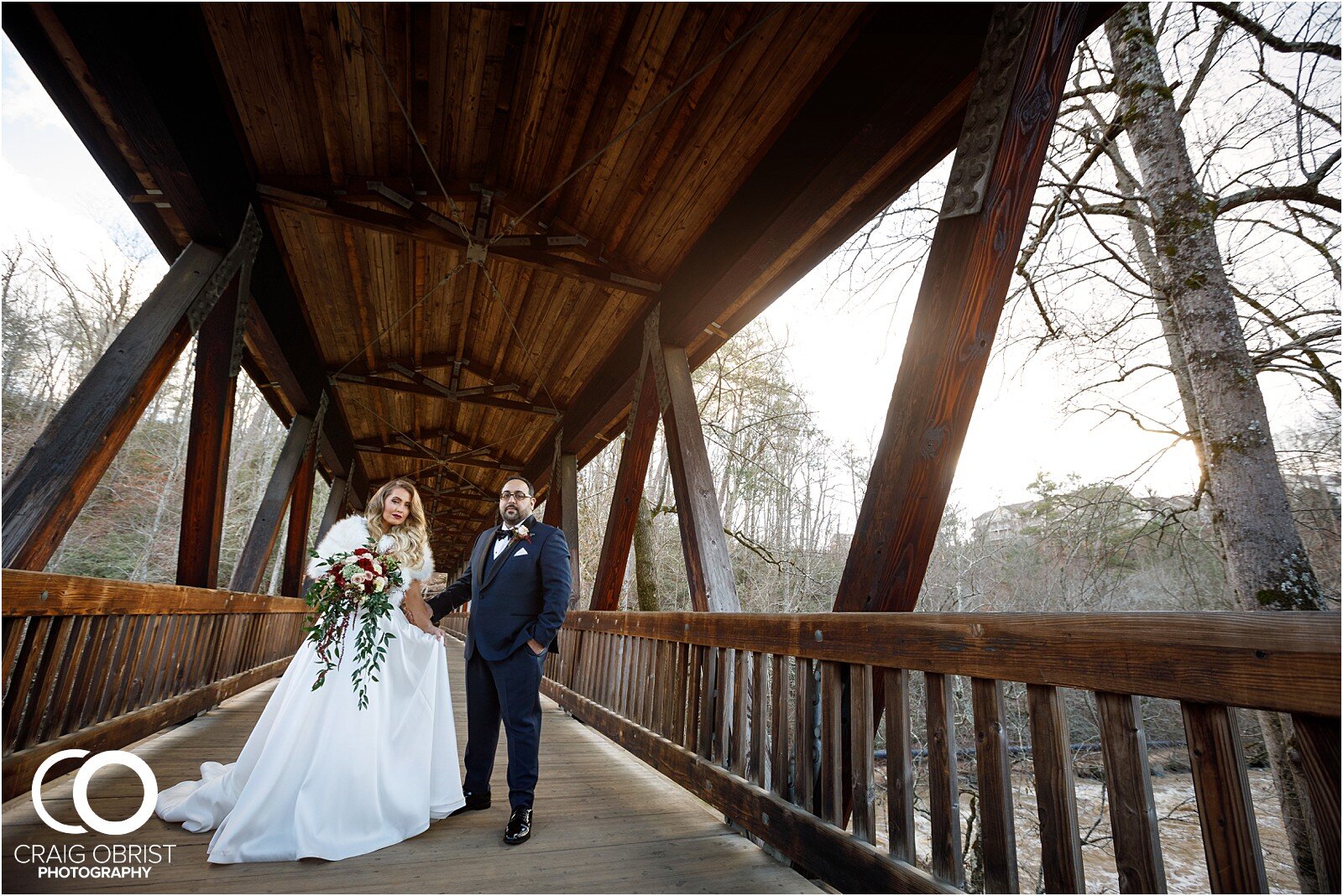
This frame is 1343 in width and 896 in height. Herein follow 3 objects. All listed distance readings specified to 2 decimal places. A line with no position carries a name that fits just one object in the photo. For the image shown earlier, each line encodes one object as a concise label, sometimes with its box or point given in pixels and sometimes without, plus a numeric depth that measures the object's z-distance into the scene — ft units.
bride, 6.34
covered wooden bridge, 4.19
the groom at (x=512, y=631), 7.94
